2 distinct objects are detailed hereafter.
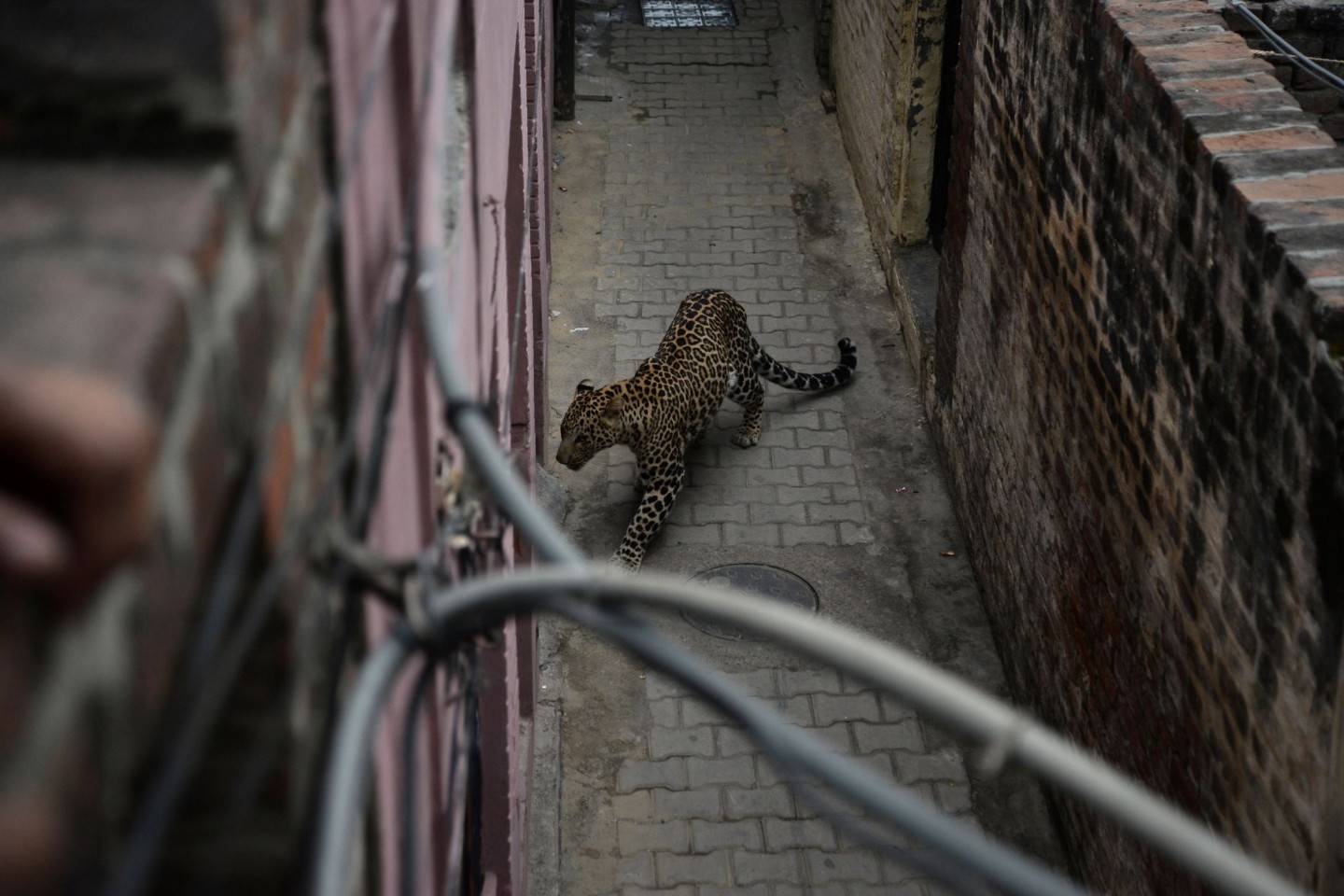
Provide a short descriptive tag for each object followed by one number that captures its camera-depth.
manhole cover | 7.88
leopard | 8.15
